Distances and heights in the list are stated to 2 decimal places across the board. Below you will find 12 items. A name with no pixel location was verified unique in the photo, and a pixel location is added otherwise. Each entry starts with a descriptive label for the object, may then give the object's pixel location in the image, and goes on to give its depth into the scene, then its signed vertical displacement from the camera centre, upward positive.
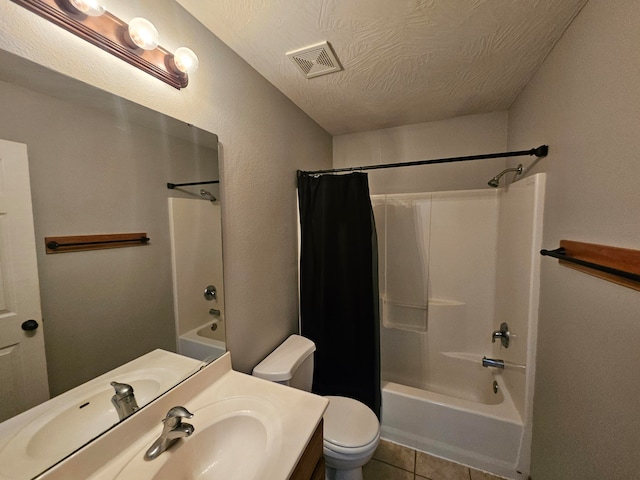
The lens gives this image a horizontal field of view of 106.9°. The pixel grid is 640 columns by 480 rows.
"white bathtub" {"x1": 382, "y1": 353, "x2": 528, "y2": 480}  1.37 -1.26
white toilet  1.16 -1.07
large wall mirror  0.58 +0.07
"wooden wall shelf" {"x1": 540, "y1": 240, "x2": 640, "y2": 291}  0.66 -0.13
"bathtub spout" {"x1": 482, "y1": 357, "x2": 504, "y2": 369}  1.54 -0.91
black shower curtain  1.63 -0.41
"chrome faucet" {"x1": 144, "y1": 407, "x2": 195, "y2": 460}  0.69 -0.61
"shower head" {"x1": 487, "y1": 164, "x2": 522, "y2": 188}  1.51 +0.31
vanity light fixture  0.61 +0.58
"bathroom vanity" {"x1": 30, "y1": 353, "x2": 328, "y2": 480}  0.65 -0.67
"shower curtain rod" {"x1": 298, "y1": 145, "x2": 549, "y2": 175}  1.23 +0.39
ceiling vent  1.16 +0.86
